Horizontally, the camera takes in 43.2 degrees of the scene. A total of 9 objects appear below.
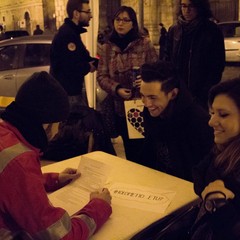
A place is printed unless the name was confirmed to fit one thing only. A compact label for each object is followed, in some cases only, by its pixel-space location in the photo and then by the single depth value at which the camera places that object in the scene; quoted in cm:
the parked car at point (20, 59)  430
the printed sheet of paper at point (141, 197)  128
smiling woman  108
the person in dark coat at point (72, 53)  250
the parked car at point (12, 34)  977
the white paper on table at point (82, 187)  133
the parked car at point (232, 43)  786
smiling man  162
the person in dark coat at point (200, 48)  223
